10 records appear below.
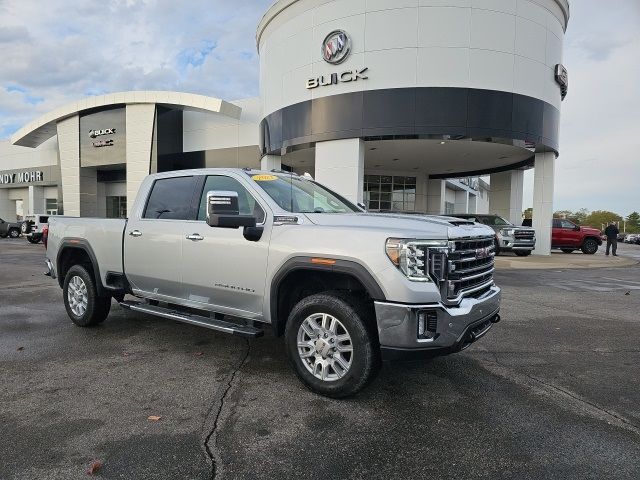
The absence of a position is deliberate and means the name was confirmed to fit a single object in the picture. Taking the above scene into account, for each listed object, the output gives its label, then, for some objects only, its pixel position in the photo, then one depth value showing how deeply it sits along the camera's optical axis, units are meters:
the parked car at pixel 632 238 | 47.46
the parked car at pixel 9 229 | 31.67
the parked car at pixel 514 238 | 18.58
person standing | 23.00
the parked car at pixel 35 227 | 25.36
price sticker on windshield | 4.63
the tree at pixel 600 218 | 106.87
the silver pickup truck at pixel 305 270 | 3.42
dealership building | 16.30
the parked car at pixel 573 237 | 22.67
